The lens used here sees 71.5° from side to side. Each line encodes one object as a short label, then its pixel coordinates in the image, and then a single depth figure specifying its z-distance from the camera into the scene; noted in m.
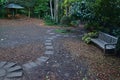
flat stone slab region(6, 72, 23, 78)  1.90
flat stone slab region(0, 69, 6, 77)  1.92
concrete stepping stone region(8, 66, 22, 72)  2.05
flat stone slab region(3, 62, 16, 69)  2.13
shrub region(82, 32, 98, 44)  3.43
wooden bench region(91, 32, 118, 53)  2.75
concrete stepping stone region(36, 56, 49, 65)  2.35
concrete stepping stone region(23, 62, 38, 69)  2.19
